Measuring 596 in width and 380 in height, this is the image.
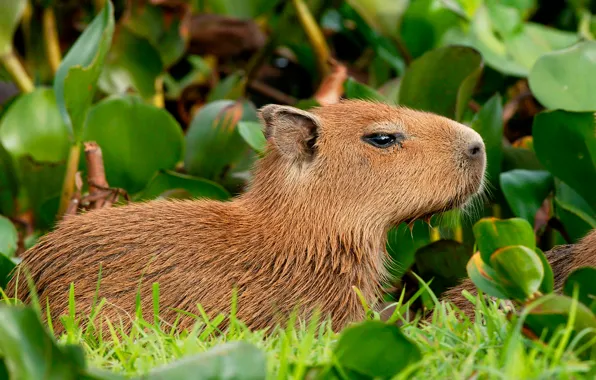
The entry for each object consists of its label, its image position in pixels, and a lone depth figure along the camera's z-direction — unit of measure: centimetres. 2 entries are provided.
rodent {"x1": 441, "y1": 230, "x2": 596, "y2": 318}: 667
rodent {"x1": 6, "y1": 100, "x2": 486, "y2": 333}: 673
